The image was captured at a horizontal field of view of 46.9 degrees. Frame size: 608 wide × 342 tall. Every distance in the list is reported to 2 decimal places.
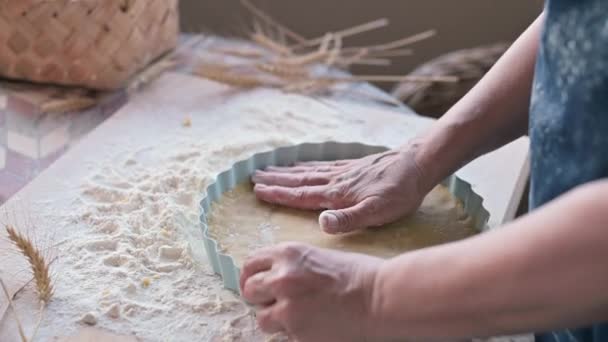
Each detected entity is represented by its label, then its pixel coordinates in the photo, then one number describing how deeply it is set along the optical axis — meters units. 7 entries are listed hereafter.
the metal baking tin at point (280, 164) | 0.88
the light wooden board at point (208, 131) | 1.07
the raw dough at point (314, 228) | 0.93
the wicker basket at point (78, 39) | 1.19
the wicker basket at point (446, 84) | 1.67
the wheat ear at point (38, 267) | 0.83
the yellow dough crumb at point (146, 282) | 0.89
